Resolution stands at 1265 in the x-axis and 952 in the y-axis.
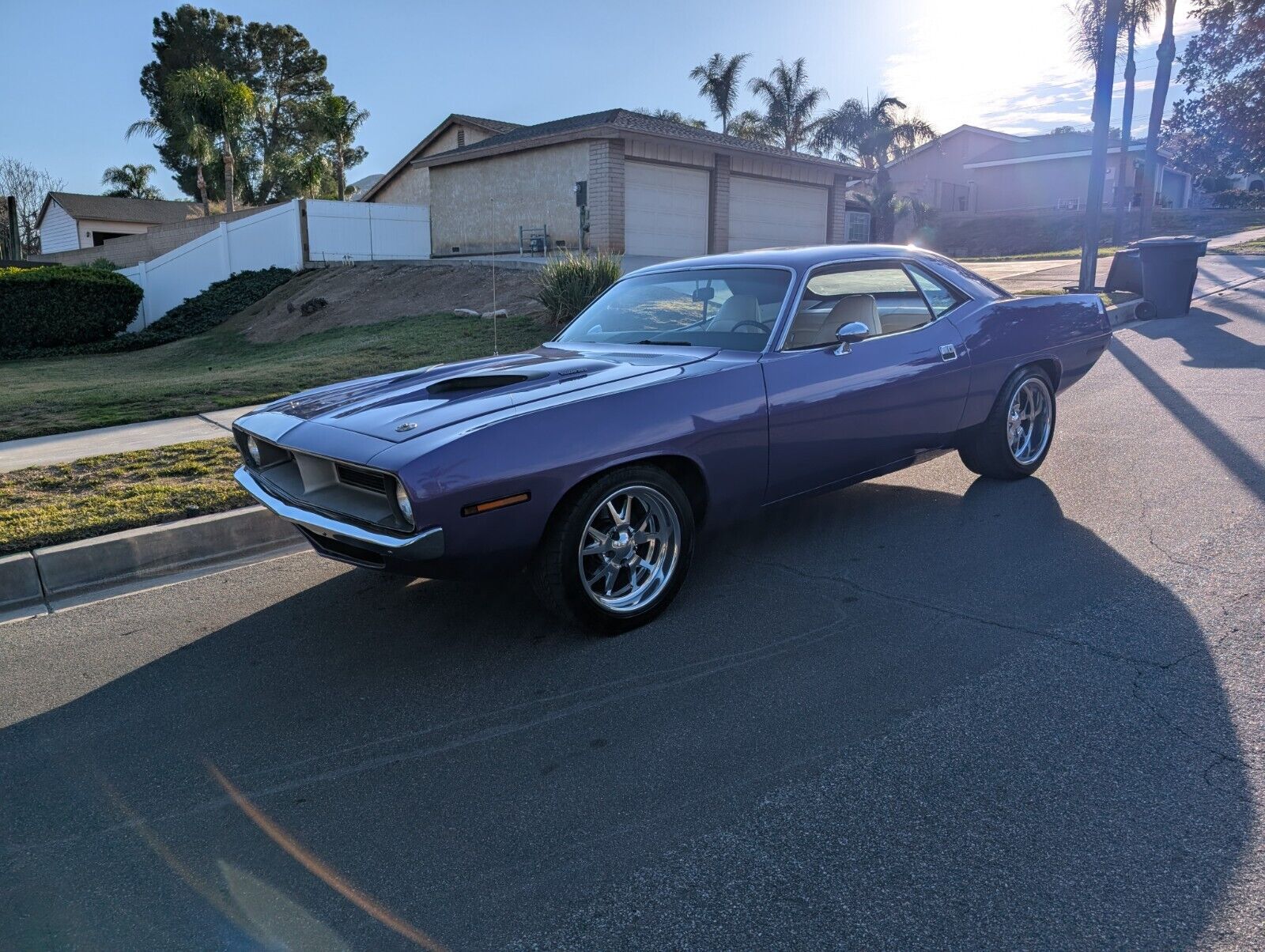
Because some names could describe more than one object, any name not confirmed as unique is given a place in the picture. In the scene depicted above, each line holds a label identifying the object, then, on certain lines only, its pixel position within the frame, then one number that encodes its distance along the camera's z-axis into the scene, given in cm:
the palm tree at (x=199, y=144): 3372
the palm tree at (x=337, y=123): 4200
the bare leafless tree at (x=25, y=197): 5141
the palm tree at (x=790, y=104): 5144
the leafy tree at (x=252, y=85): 5184
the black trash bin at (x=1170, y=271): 1450
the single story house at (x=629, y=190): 2077
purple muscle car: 347
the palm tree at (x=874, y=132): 4659
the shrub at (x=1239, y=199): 5226
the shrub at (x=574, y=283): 1322
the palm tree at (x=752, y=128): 5234
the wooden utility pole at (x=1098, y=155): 1595
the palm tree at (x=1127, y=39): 3325
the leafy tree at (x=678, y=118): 5185
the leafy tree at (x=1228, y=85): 4162
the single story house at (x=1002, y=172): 4891
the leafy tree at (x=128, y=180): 5888
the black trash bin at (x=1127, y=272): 1623
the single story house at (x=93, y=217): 4638
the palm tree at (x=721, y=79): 5266
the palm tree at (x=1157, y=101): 3456
